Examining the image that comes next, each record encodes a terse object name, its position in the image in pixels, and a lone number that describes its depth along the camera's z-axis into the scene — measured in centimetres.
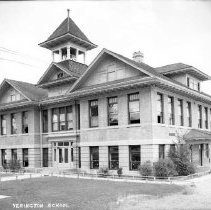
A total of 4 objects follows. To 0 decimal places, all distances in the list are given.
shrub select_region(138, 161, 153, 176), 2284
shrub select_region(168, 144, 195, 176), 2367
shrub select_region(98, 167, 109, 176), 2556
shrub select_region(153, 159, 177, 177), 2220
